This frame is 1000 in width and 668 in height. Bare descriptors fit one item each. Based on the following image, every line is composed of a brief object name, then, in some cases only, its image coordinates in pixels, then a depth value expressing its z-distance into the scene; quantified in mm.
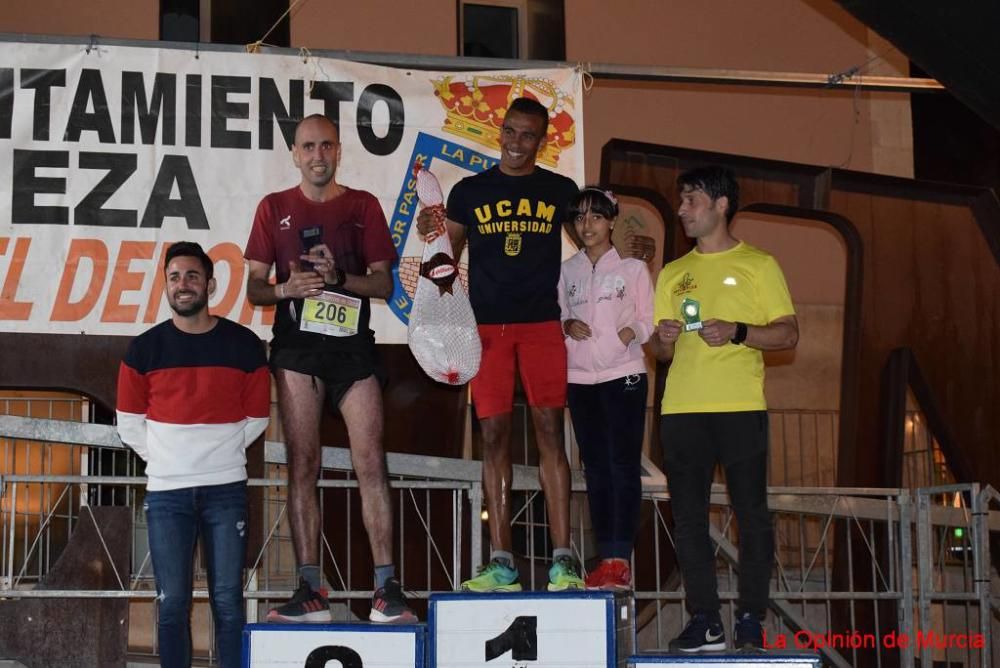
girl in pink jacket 5027
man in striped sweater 4812
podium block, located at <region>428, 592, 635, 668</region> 4516
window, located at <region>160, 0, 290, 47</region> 9359
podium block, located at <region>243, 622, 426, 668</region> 4547
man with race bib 4922
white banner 6293
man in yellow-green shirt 4605
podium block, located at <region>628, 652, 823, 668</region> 4219
